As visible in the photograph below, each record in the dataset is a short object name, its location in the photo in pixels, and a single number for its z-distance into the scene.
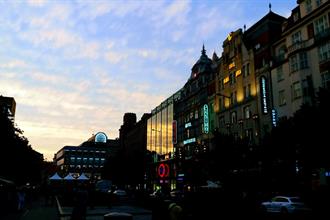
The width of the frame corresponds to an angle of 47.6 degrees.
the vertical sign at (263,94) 48.01
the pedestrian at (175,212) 11.15
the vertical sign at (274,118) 44.41
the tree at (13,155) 36.66
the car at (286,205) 28.38
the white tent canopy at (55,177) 51.75
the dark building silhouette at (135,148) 95.12
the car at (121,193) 56.67
